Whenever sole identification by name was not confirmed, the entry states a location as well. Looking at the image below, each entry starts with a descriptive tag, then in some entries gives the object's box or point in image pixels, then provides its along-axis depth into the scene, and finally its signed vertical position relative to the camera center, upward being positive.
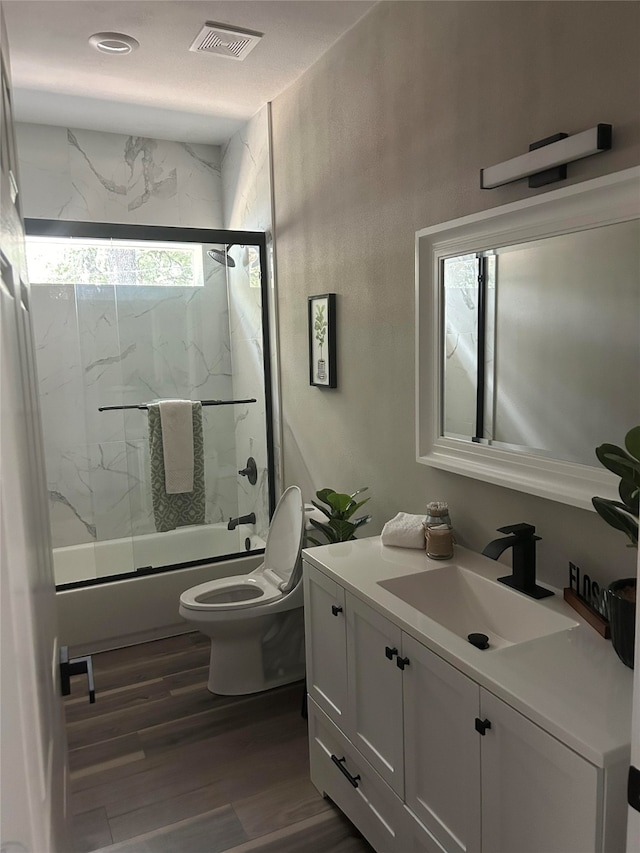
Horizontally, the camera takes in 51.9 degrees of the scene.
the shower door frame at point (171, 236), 3.23 +0.61
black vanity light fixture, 1.58 +0.48
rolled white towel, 2.22 -0.62
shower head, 3.57 +0.52
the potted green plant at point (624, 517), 1.33 -0.37
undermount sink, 1.76 -0.74
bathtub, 3.38 -1.21
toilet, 2.81 -1.13
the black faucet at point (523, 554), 1.81 -0.58
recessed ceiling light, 2.71 +1.31
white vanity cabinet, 1.23 -0.93
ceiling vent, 2.66 +1.30
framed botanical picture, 3.00 +0.05
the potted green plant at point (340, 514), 2.64 -0.66
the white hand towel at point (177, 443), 3.47 -0.47
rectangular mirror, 1.61 +0.02
